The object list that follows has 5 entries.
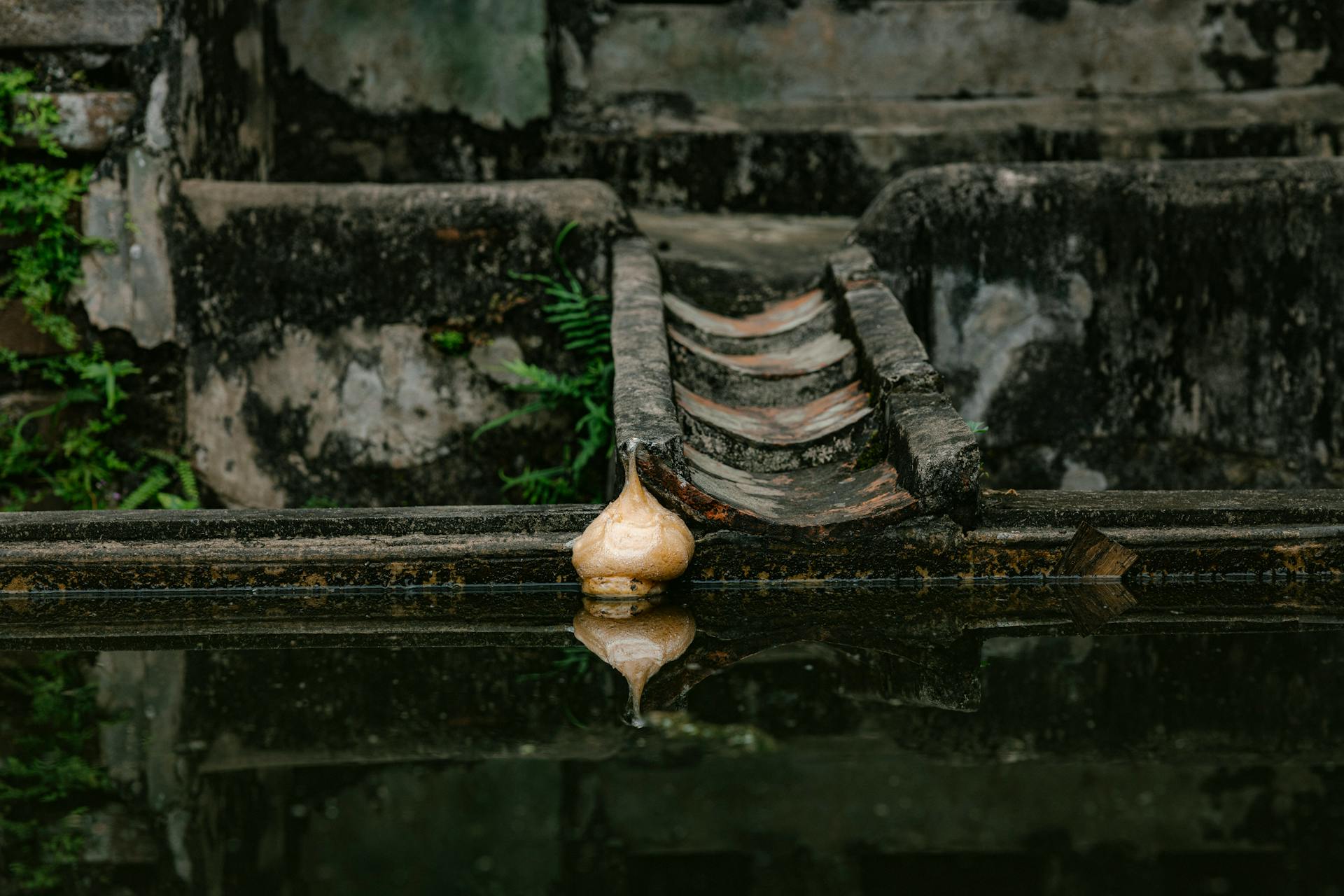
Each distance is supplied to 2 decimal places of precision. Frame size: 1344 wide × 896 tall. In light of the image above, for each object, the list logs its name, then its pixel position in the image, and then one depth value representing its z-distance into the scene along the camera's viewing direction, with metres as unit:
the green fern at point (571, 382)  4.11
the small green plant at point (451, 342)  4.20
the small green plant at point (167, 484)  4.18
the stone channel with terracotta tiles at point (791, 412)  2.81
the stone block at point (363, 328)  4.17
